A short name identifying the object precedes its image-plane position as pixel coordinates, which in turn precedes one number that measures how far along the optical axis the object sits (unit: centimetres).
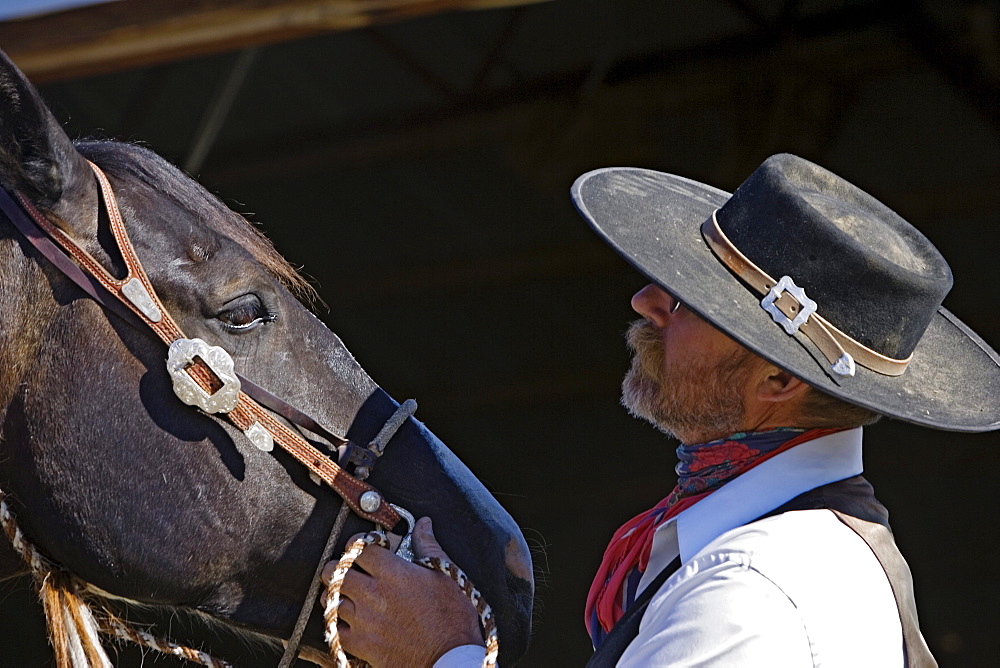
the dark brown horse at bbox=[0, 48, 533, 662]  382
